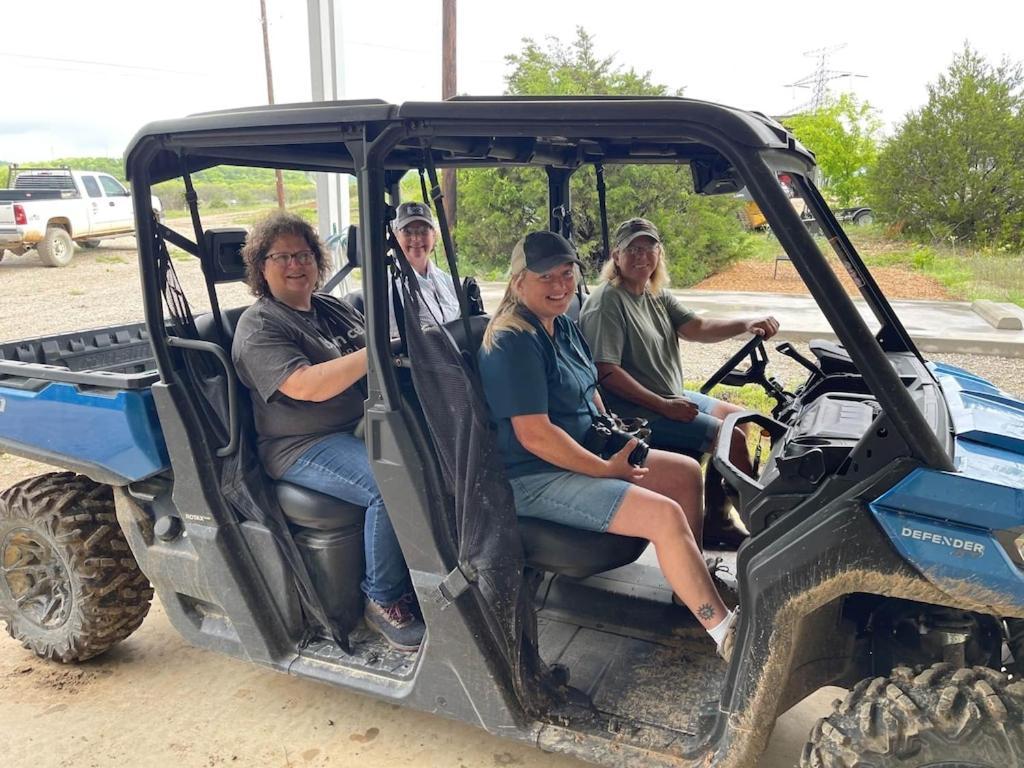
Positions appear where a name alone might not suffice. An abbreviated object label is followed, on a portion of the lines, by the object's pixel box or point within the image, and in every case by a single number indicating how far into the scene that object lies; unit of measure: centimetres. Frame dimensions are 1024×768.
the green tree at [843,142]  2644
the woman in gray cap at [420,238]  431
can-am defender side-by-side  192
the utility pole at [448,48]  1221
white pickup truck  1572
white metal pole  901
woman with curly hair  270
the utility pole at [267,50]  2197
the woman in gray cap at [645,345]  355
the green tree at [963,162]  1980
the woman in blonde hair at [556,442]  246
